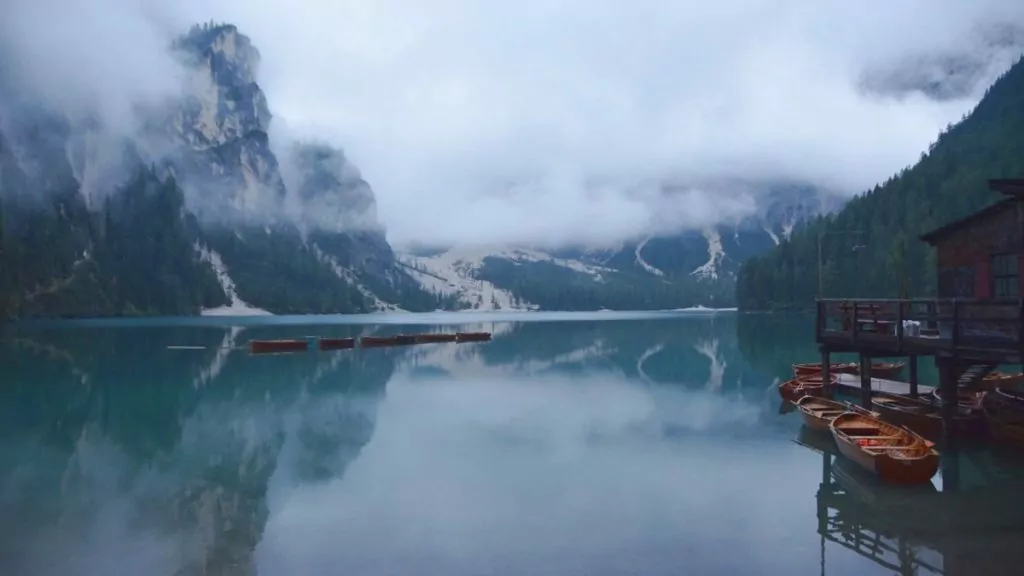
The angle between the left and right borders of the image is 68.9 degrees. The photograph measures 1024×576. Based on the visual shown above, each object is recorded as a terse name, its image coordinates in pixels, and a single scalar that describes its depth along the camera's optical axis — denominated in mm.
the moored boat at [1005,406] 27500
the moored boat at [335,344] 98475
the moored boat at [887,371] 50469
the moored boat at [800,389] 40459
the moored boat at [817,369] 49281
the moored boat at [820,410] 31359
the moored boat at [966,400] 29567
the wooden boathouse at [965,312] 25812
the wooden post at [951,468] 23109
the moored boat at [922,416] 28703
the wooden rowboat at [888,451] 22372
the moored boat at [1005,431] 26562
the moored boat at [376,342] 101831
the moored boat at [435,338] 112062
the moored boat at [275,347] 90750
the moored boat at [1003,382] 36469
